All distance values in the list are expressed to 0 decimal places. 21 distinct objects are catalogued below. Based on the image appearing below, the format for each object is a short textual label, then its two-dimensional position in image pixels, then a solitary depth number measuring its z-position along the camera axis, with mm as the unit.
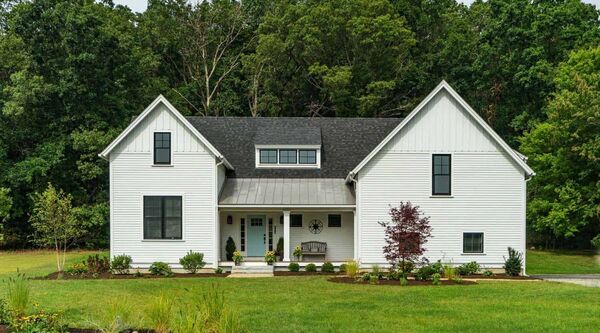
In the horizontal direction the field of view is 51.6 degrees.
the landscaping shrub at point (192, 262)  25516
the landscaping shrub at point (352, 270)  22656
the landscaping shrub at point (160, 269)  24797
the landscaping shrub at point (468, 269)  24859
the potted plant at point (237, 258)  26234
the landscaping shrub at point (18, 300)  11555
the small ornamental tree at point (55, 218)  23891
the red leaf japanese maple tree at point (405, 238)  21812
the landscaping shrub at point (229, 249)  28219
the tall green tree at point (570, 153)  34000
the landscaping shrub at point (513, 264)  25188
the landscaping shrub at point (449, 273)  21841
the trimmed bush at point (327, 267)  25719
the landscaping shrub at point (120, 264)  25016
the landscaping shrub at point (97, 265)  24686
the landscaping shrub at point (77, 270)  24094
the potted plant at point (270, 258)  26375
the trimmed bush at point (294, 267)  25812
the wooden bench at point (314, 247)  28172
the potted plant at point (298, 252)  27703
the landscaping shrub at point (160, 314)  10359
